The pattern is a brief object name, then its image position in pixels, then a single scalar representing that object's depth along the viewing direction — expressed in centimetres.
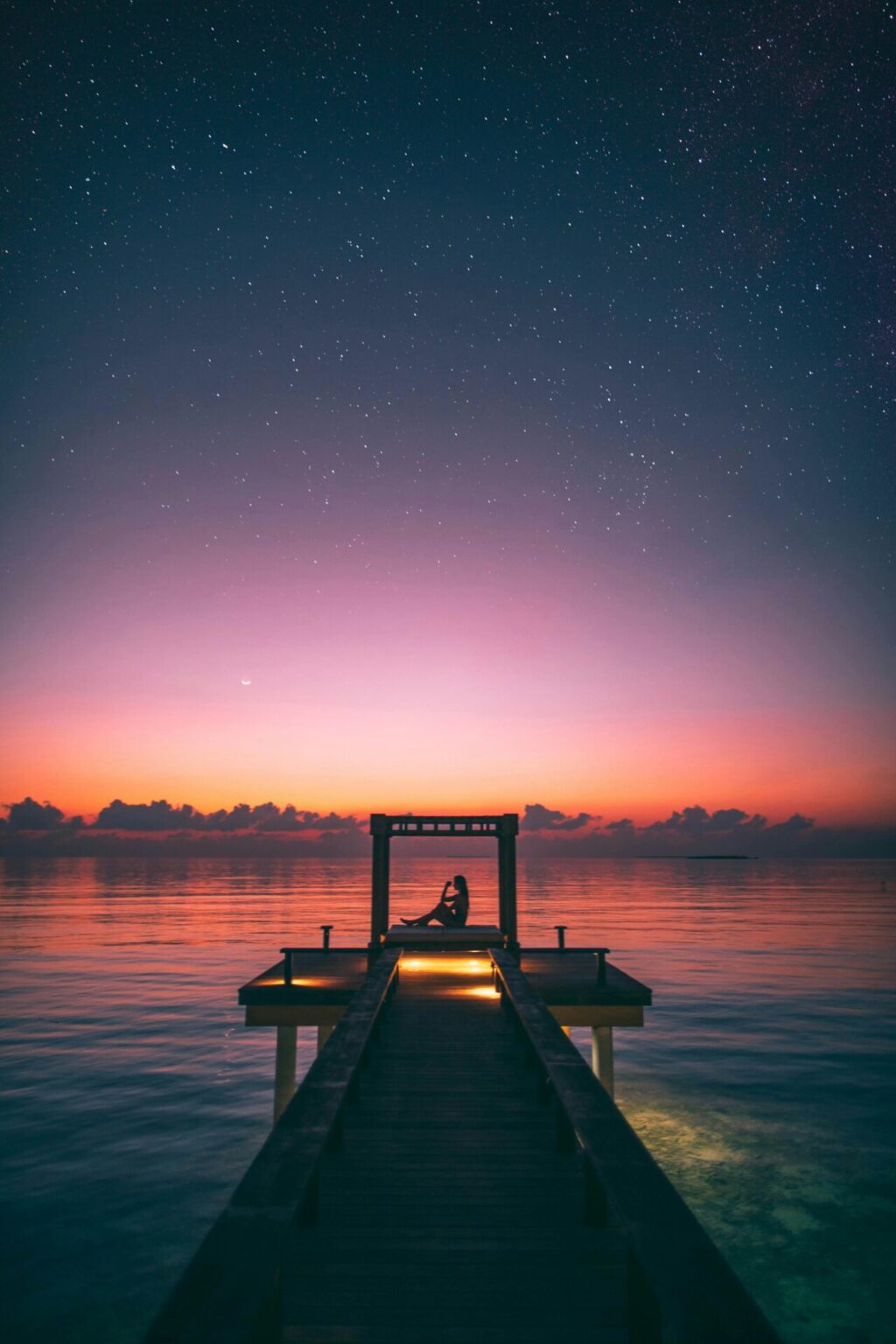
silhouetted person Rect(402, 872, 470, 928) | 1767
